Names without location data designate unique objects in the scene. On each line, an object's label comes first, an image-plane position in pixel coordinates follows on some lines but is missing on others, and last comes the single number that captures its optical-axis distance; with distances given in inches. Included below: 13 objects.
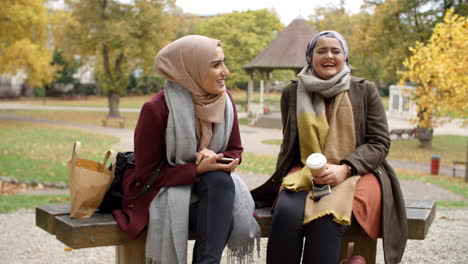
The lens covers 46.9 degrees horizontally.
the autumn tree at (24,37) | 837.2
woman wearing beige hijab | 120.8
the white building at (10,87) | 1856.5
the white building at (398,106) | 1232.8
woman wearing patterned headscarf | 124.0
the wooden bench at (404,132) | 903.1
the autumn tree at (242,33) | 1565.0
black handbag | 129.3
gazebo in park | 1029.2
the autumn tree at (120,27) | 1025.5
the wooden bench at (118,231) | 122.6
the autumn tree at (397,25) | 832.9
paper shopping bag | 120.0
